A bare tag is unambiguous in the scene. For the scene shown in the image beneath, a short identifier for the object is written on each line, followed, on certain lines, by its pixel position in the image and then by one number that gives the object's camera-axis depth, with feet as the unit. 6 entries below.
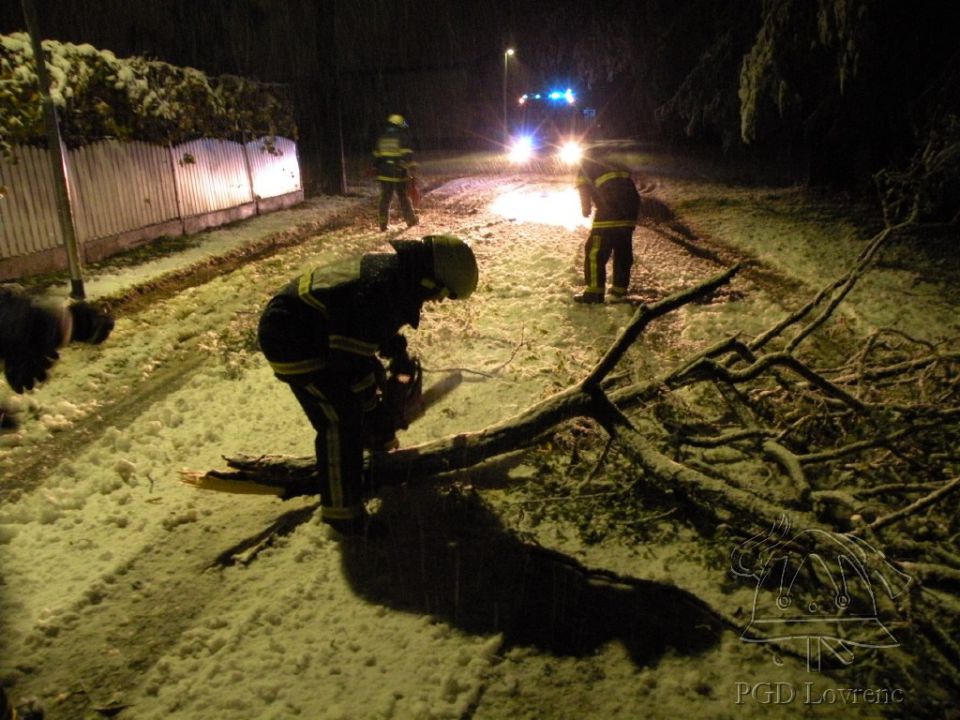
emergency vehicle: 84.99
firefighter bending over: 9.65
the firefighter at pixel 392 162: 33.81
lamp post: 102.01
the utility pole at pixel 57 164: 20.29
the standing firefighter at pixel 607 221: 21.57
